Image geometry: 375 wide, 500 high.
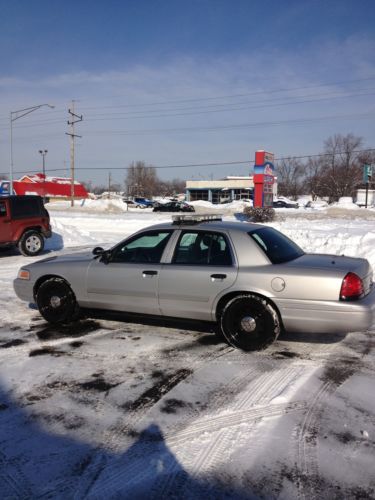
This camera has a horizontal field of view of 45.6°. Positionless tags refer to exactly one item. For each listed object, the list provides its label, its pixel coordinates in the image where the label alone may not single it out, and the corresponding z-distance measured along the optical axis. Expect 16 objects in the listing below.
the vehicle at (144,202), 69.03
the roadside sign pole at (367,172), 47.97
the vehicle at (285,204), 61.63
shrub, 25.28
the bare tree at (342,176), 75.06
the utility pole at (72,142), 49.53
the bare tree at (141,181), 108.08
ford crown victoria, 4.86
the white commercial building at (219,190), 88.25
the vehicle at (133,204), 66.12
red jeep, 12.38
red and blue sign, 25.89
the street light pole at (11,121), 32.40
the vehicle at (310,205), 62.74
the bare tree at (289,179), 99.56
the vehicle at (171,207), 49.58
